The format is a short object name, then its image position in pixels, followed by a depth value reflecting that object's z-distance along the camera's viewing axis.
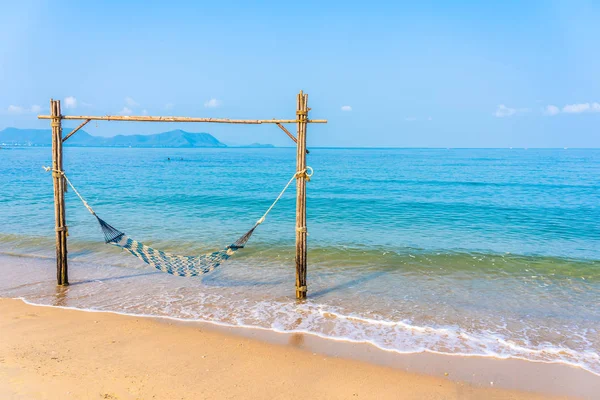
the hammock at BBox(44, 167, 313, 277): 6.68
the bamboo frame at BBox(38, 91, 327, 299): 5.98
